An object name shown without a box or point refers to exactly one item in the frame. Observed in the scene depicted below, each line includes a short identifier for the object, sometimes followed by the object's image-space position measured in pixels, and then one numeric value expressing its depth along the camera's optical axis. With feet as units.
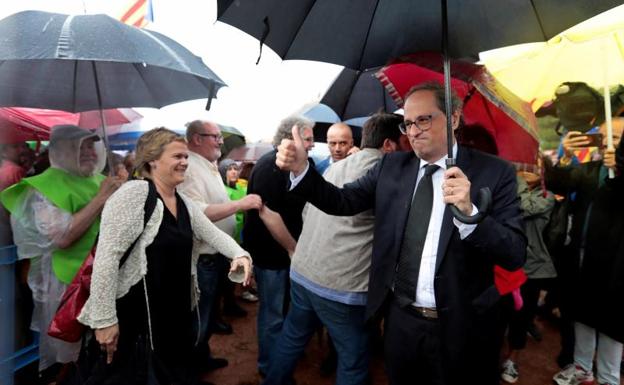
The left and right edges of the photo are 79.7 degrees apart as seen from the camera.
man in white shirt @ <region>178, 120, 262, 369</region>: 9.84
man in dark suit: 5.88
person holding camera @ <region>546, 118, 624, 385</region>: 9.95
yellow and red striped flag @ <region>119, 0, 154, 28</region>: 9.80
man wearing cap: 8.84
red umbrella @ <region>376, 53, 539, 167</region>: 7.76
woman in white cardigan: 6.63
